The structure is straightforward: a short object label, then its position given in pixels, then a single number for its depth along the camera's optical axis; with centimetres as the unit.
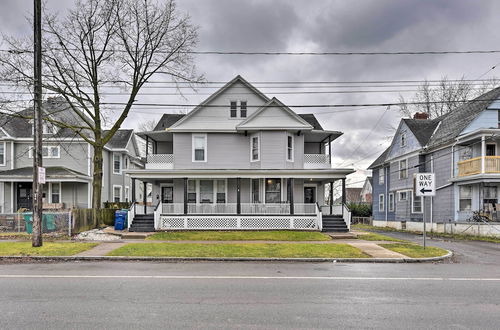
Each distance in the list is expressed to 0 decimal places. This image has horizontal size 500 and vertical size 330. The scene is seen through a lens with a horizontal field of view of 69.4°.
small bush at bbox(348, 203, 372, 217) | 4641
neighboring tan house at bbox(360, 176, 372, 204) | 8238
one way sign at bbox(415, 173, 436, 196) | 1337
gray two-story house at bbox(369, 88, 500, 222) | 2378
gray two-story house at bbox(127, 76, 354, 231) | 2222
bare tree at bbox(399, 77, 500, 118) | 3945
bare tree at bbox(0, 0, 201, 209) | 2219
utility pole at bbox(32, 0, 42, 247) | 1338
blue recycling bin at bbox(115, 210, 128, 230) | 2103
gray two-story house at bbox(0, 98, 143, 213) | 2752
